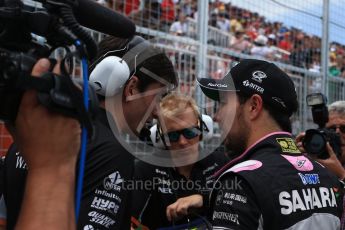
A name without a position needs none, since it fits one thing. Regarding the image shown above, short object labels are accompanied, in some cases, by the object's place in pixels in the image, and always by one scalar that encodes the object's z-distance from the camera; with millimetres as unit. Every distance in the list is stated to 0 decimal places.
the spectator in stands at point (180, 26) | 4222
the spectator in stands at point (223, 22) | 5582
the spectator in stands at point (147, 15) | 3910
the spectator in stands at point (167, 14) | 4095
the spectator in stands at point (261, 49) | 5515
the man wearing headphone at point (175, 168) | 2541
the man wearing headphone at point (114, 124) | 1438
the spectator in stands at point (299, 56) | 5516
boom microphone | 1038
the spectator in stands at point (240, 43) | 5248
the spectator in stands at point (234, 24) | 5455
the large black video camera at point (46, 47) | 870
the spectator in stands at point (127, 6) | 3885
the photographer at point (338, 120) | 3025
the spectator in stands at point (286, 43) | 5891
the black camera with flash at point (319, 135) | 2373
